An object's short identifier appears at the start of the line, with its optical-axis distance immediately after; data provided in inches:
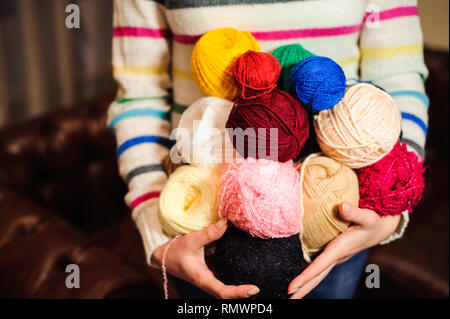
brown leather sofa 26.5
